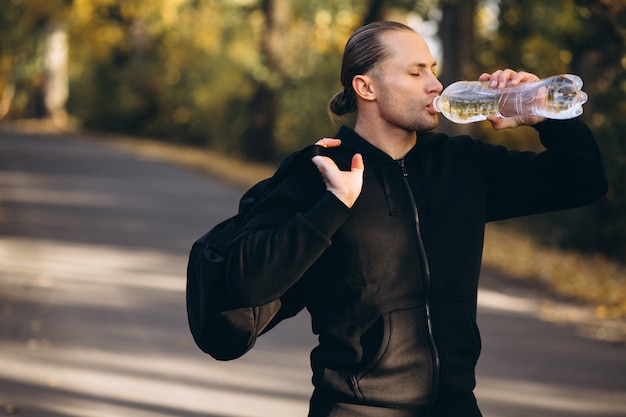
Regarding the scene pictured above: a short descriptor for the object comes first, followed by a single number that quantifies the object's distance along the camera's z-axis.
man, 2.86
